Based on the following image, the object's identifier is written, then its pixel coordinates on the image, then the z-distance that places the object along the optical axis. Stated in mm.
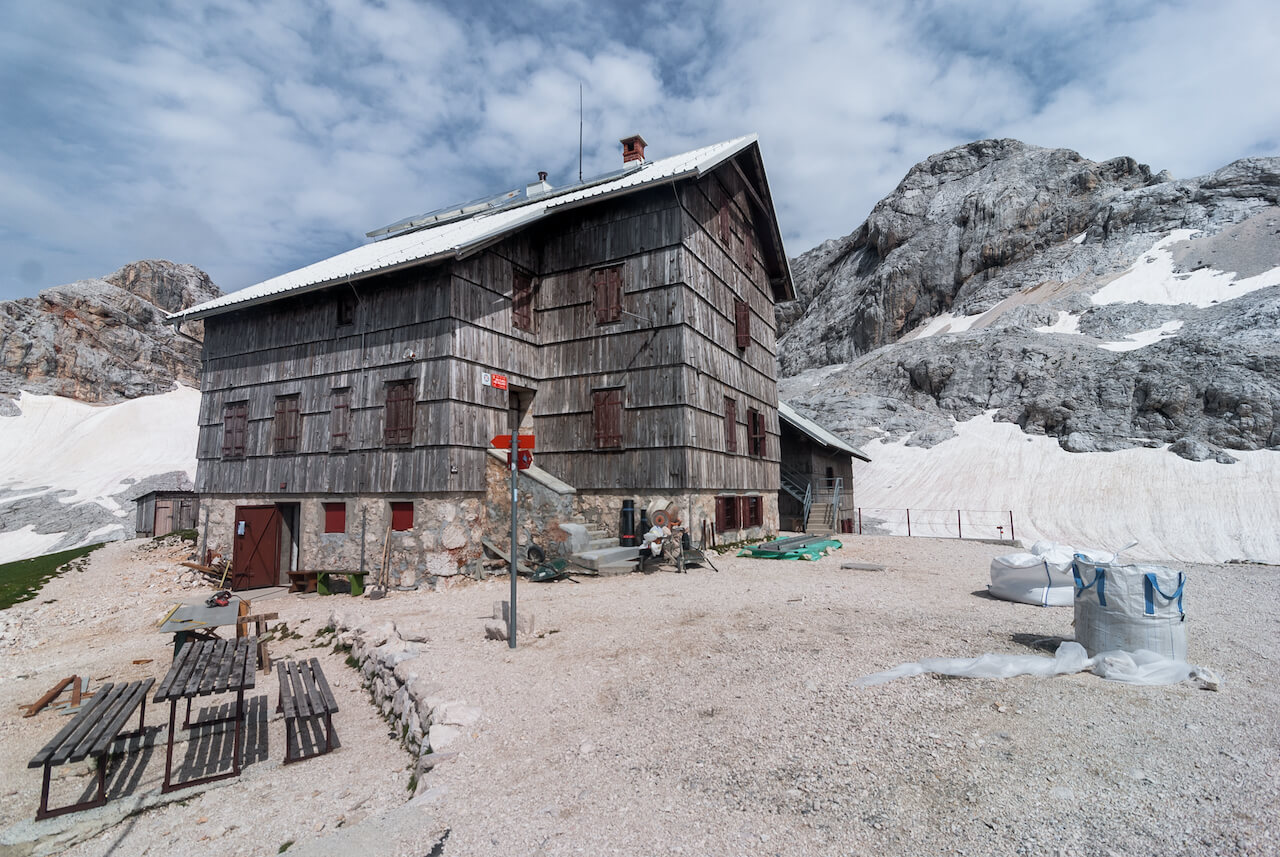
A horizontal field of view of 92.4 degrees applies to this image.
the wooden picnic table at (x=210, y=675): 6047
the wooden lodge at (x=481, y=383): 15844
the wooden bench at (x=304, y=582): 16656
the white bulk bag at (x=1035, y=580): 9906
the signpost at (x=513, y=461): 7914
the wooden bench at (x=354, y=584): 15809
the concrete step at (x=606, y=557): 14289
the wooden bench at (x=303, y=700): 6254
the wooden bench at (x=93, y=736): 5227
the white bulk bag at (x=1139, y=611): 6031
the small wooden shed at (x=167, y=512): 33625
